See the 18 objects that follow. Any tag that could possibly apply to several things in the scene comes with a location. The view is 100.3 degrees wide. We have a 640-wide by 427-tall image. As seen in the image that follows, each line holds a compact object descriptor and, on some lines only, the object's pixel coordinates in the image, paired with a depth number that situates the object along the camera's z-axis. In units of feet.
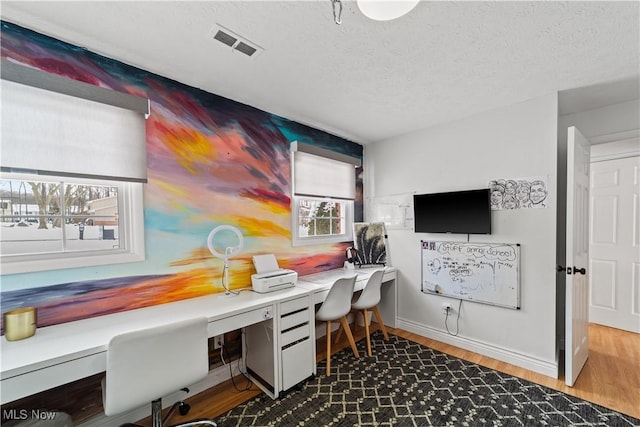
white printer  7.14
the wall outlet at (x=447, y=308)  9.29
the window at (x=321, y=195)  9.32
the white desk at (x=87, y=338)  3.69
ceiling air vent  4.93
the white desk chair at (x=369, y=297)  8.62
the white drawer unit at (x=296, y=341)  6.63
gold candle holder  4.32
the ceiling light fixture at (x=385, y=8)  3.13
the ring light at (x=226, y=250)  6.89
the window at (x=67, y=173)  4.68
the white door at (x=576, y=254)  6.68
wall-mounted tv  8.34
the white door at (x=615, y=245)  9.87
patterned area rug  5.75
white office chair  4.02
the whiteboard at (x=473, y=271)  8.04
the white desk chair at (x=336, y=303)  7.60
